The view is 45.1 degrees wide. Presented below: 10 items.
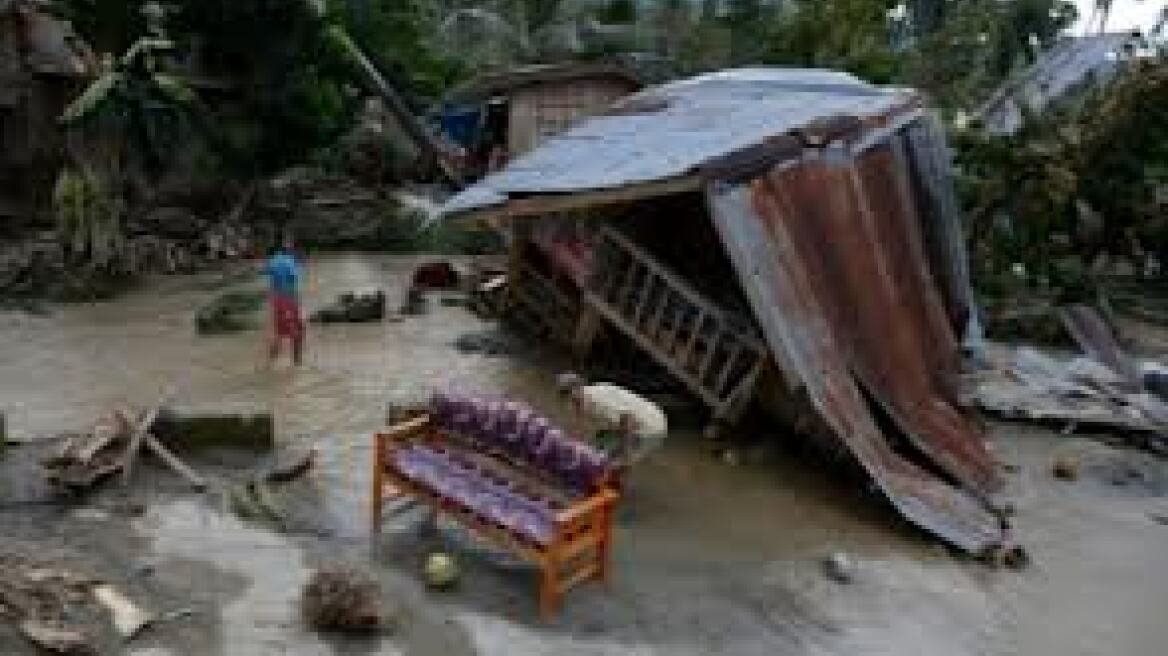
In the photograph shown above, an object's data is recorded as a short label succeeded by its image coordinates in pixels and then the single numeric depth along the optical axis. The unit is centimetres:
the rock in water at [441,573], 937
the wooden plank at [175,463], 1061
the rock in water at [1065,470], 1418
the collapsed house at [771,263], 1228
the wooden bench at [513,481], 912
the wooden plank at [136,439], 1052
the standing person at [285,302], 1452
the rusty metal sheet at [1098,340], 1777
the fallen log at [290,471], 1098
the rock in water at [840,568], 1067
